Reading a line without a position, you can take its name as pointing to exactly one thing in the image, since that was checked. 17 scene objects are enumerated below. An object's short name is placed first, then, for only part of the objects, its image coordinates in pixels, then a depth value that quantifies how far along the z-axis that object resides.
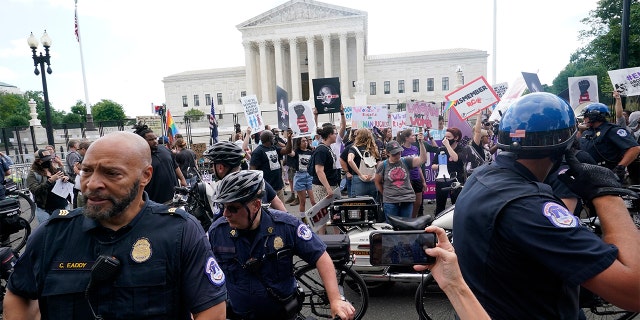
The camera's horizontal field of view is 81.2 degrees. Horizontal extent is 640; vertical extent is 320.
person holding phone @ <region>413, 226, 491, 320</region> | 1.15
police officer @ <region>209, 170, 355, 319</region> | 2.35
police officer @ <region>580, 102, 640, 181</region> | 5.34
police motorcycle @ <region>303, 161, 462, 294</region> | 3.95
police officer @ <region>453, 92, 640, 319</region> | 1.23
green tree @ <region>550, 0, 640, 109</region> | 29.73
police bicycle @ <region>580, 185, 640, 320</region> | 3.12
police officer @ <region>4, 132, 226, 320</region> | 1.48
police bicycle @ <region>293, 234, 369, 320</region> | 3.65
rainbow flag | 14.39
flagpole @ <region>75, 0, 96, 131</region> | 23.28
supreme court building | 60.69
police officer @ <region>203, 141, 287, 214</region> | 3.68
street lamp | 14.33
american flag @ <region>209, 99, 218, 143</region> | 14.29
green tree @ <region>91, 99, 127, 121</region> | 69.75
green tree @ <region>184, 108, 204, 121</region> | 67.43
